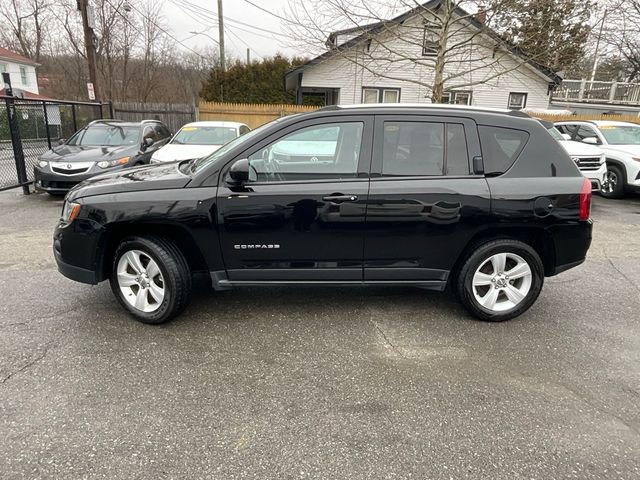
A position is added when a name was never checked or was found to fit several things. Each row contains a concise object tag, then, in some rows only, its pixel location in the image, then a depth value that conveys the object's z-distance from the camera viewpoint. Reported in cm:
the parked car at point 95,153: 816
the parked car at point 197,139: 842
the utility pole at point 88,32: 1466
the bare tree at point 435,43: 1274
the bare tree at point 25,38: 3578
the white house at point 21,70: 3859
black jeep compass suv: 337
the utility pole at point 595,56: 1991
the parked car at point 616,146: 935
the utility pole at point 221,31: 2419
